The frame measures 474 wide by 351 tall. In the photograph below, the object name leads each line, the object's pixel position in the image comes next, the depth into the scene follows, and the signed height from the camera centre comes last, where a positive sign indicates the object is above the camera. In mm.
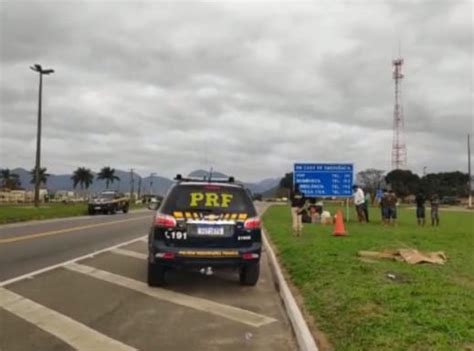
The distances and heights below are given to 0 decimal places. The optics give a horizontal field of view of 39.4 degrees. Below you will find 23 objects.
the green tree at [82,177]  166875 +6524
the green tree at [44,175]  149662 +6326
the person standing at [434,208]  31531 +101
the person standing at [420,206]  31172 +183
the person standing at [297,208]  21188 -23
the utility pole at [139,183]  146375 +4635
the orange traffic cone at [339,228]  20764 -627
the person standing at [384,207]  30114 +74
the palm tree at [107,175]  166875 +7133
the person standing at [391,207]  29984 +105
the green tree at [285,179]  109725 +4851
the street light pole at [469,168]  86362 +5746
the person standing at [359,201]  31062 +334
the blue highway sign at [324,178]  34406 +1574
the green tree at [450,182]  131250 +5832
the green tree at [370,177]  136375 +6717
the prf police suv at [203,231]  10414 -415
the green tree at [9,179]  147325 +5216
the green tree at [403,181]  123869 +5579
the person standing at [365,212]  31578 -157
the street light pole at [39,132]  44188 +4666
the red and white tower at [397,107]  93375 +15389
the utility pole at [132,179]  130600 +5193
